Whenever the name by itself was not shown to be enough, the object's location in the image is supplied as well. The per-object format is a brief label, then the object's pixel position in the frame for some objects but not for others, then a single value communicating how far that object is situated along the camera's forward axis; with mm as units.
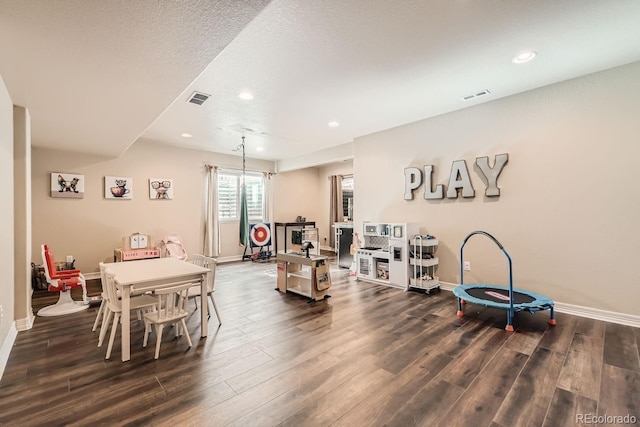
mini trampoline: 2973
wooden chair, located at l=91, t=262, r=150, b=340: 2658
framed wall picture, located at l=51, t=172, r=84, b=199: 5031
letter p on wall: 4710
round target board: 7199
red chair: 3609
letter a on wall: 4145
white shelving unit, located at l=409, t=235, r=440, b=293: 4348
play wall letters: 3879
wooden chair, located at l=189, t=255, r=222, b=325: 3140
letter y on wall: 3819
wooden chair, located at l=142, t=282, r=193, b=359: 2428
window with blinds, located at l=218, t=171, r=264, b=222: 7207
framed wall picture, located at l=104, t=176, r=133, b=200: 5520
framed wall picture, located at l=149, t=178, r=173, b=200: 6023
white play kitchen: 4398
